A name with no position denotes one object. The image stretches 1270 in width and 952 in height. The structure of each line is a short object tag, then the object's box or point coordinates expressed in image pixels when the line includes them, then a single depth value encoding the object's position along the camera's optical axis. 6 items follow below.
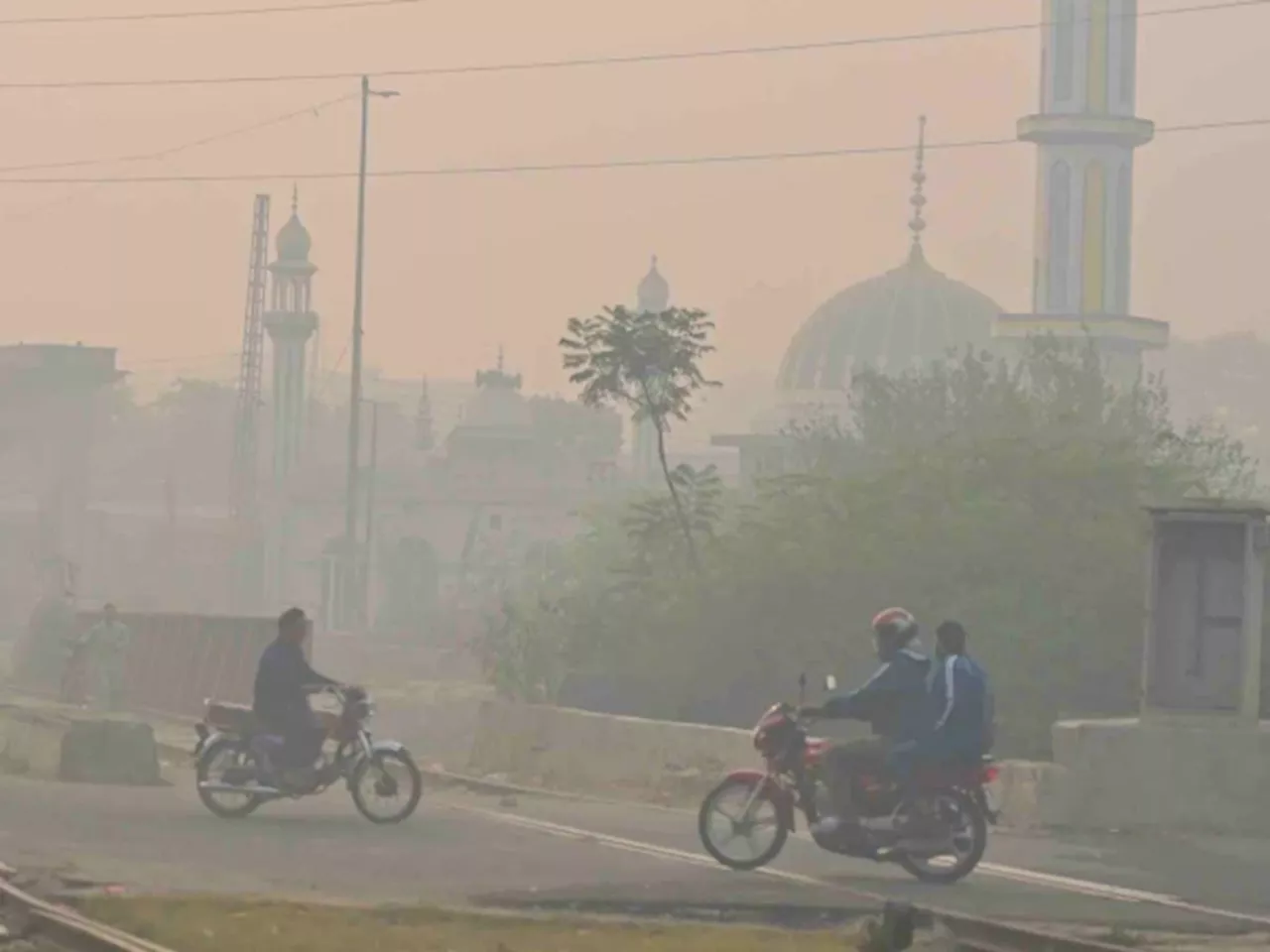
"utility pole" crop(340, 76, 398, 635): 79.56
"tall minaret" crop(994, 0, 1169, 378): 112.31
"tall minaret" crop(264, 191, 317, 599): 135.88
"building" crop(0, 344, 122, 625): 116.12
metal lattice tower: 112.94
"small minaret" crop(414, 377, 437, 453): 149.12
